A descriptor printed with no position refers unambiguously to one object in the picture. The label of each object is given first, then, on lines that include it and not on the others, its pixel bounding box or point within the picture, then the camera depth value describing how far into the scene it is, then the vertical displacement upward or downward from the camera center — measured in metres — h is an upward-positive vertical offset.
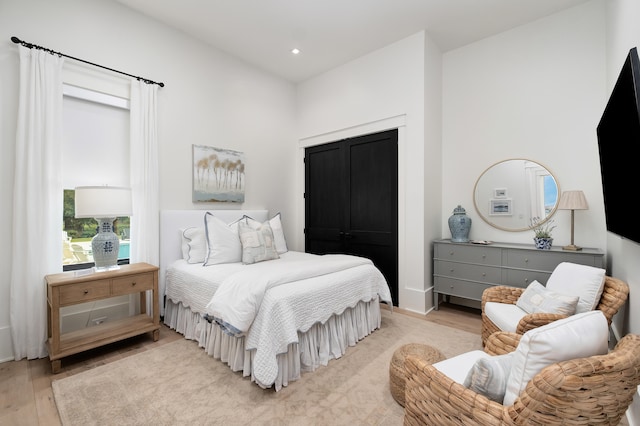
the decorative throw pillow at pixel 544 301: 2.09 -0.68
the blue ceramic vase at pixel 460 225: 3.59 -0.17
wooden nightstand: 2.27 -0.72
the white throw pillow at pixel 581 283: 2.10 -0.54
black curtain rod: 2.41 +1.41
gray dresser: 2.84 -0.57
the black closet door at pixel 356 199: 3.86 +0.18
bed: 2.06 -0.74
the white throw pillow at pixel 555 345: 0.97 -0.45
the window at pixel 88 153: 2.81 +0.59
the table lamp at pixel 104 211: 2.50 +0.00
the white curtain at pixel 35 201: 2.41 +0.09
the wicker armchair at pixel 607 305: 1.96 -0.65
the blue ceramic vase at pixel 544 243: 2.98 -0.32
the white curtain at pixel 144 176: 3.07 +0.38
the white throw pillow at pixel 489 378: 1.11 -0.64
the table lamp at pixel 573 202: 2.81 +0.09
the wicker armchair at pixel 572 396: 0.88 -0.57
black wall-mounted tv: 1.43 +0.35
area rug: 1.76 -1.24
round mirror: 3.29 +0.20
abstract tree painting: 3.66 +0.48
